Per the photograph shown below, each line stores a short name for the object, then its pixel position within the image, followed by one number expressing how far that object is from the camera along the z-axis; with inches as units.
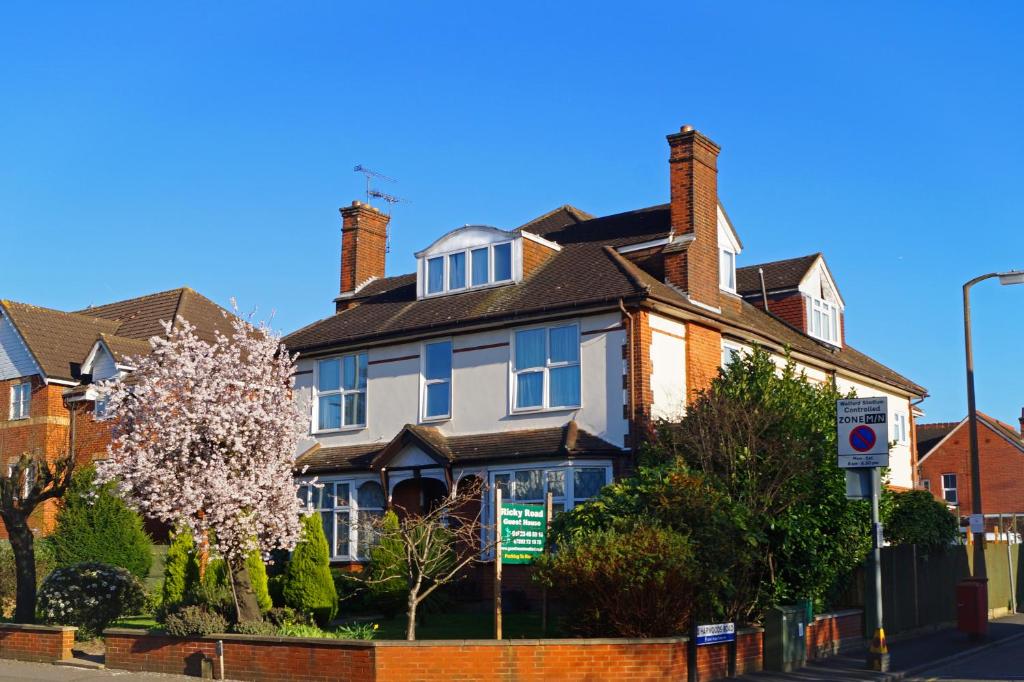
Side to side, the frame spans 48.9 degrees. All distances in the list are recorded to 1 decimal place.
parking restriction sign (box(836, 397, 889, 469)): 695.7
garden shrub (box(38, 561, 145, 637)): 782.5
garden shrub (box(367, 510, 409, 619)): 871.1
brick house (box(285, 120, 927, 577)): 903.7
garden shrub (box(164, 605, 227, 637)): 665.6
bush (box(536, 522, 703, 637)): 631.8
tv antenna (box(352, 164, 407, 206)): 1331.2
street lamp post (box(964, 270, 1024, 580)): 934.4
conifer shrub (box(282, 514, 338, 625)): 819.4
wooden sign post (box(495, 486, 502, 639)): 618.2
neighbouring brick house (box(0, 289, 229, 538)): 1391.5
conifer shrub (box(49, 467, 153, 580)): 1075.9
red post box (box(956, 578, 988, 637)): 874.8
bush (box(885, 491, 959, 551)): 960.9
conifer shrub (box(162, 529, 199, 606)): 810.2
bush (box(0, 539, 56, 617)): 901.8
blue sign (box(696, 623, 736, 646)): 626.2
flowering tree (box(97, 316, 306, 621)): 711.1
